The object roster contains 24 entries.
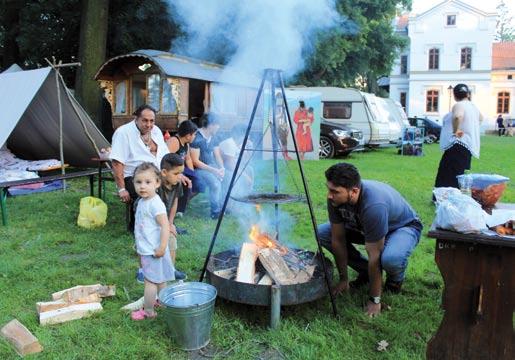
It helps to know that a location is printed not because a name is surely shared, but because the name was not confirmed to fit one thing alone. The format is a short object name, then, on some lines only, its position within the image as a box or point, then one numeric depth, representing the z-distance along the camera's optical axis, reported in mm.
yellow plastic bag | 5629
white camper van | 15484
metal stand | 3311
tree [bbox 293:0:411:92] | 13637
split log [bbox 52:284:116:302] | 3553
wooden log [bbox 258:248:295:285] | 3359
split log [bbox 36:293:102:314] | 3330
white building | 36094
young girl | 3281
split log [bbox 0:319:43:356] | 2822
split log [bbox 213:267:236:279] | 3518
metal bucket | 2809
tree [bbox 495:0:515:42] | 66750
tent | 7226
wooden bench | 5723
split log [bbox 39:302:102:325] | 3232
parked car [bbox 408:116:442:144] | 22869
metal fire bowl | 3146
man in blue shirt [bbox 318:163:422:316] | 3176
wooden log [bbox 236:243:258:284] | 3379
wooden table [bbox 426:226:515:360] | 2420
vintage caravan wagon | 11523
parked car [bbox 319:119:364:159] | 13625
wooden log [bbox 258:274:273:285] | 3345
